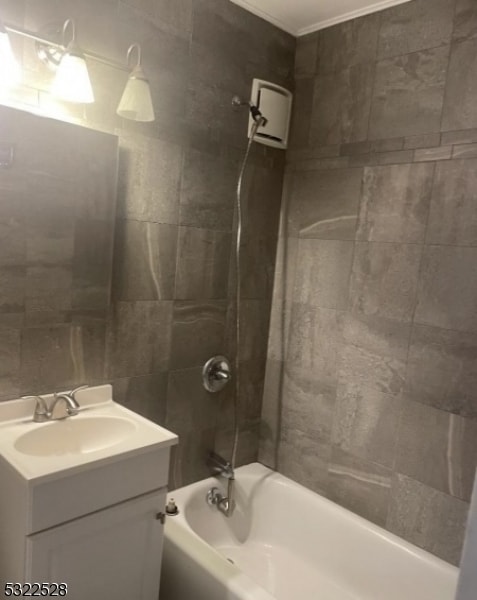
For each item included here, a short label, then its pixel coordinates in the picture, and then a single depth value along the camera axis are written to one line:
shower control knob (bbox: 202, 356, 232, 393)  2.13
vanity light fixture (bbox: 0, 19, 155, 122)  1.37
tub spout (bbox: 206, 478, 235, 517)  2.16
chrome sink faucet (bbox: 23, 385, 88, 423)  1.56
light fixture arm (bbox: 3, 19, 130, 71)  1.38
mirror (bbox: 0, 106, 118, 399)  1.46
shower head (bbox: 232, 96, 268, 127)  1.95
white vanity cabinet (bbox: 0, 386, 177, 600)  1.23
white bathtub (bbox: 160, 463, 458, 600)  1.65
